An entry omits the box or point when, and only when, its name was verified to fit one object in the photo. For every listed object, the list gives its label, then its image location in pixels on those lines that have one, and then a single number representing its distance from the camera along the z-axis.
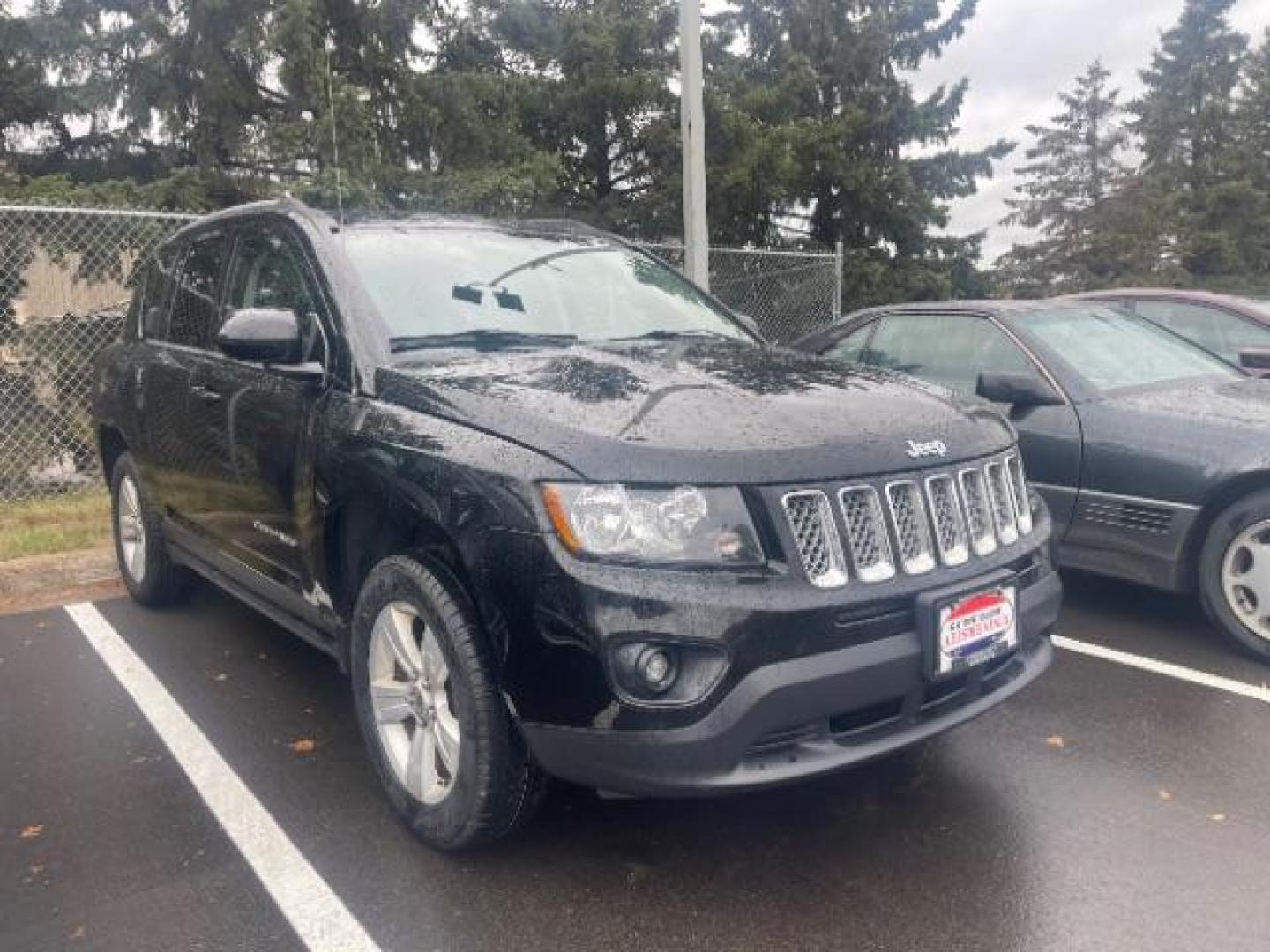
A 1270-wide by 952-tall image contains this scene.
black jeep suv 2.41
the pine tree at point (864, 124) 21.00
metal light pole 6.91
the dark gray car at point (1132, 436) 4.34
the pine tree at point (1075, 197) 40.81
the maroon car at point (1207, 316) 6.83
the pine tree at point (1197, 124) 39.25
